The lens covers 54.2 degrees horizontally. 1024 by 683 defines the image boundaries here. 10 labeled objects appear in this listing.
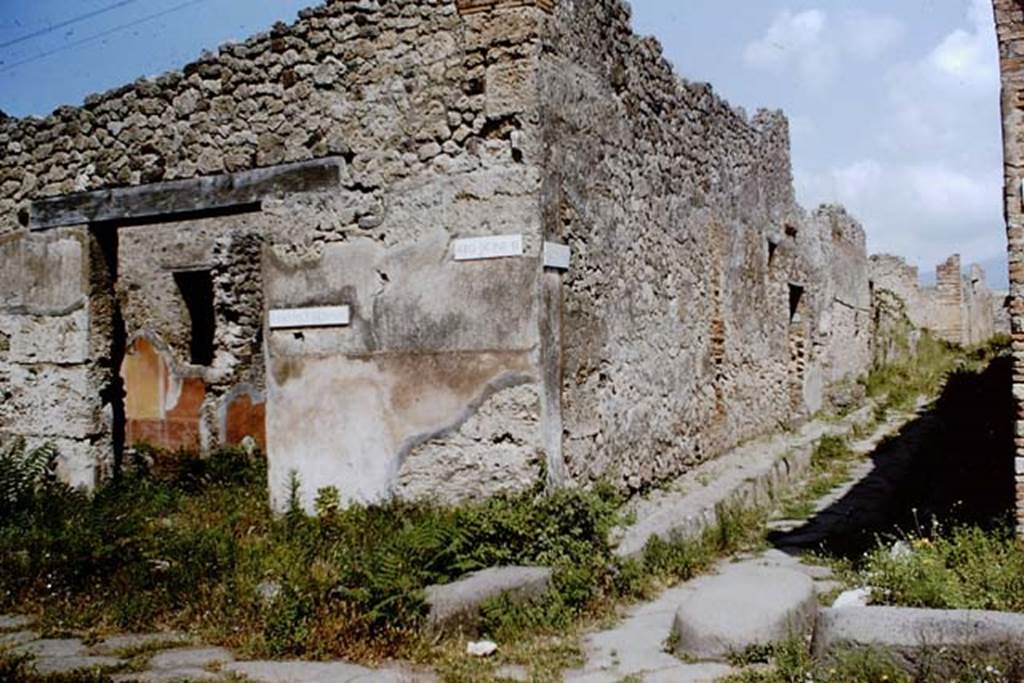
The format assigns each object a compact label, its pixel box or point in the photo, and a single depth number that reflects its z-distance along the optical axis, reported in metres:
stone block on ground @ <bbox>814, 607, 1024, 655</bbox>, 3.86
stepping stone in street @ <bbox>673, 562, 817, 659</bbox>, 4.67
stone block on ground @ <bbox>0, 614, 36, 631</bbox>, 5.63
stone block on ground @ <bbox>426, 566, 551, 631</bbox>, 5.15
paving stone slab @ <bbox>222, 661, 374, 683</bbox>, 4.50
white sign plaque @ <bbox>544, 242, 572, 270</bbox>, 6.48
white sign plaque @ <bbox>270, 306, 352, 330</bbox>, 7.03
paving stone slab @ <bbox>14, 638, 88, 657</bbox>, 5.02
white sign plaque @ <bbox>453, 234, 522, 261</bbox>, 6.43
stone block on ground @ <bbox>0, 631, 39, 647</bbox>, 5.26
